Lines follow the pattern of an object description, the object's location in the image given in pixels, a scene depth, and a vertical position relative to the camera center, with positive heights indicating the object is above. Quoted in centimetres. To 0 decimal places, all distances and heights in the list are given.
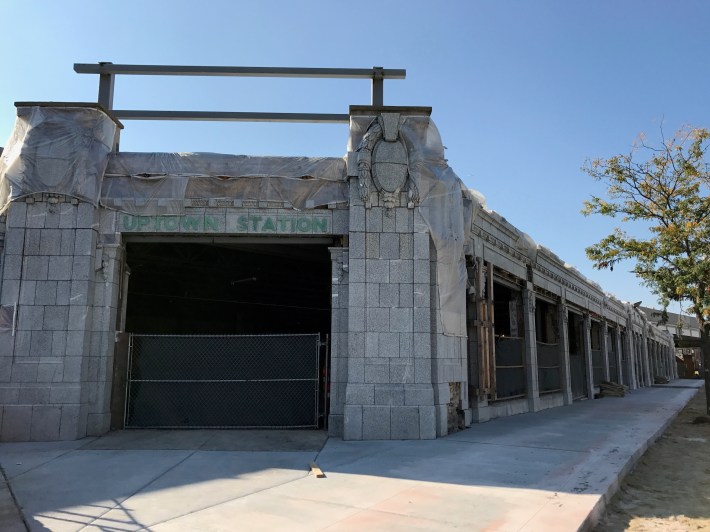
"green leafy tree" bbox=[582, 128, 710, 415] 1400 +319
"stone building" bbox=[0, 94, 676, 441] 981 +138
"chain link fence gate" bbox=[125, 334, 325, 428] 1101 -61
